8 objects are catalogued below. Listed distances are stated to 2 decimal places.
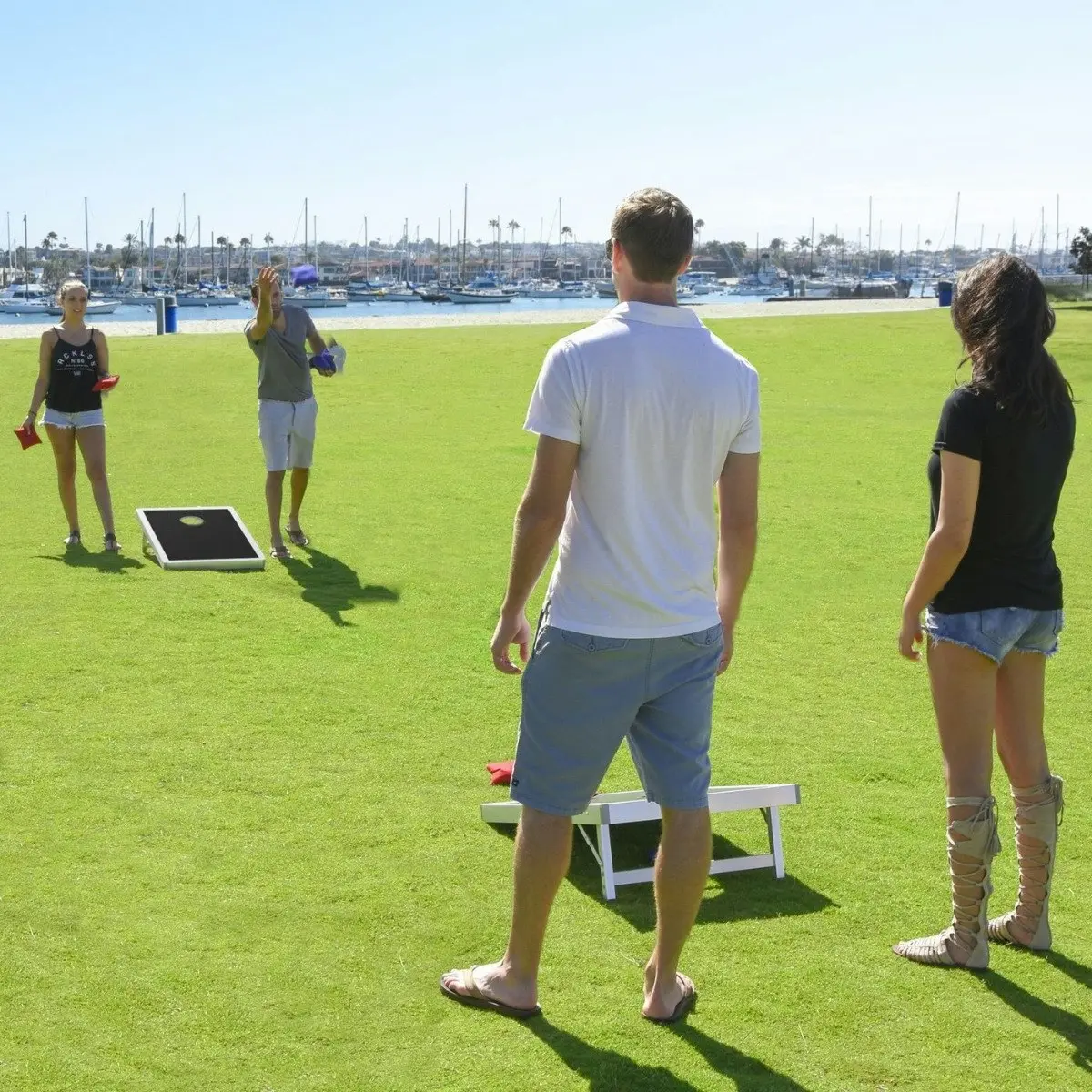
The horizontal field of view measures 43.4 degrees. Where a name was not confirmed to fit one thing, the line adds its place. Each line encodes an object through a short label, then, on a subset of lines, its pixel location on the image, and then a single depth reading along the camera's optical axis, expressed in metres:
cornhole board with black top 9.79
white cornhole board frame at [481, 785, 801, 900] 4.67
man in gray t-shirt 10.00
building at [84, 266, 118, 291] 152.50
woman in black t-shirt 3.83
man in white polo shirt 3.39
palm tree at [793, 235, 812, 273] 185.00
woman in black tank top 9.96
